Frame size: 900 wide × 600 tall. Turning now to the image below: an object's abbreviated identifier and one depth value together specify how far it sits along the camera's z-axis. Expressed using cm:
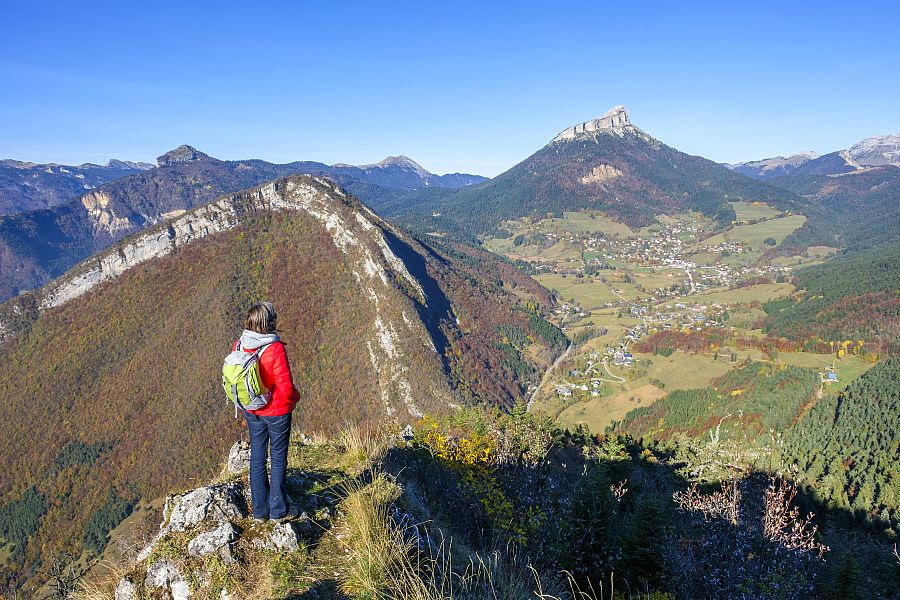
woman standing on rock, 594
